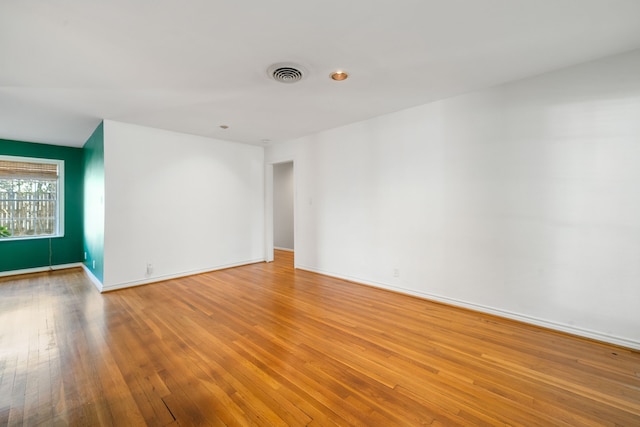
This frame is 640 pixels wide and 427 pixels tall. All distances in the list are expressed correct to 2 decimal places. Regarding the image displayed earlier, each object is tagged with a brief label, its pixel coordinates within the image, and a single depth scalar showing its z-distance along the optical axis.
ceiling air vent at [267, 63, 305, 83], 2.42
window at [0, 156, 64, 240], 4.92
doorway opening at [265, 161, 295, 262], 7.70
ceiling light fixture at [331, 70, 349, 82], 2.56
